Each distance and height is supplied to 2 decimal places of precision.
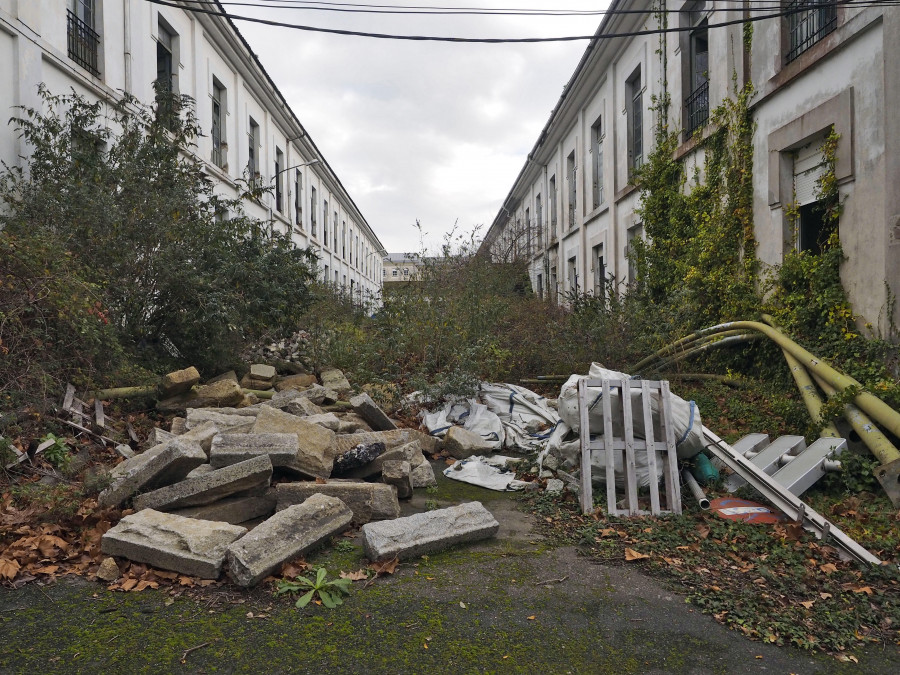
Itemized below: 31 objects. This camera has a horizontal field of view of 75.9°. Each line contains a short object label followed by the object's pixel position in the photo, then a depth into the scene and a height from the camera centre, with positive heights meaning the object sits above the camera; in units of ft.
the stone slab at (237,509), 12.73 -3.82
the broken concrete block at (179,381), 21.75 -1.55
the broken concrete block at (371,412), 20.56 -2.65
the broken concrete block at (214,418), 18.38 -2.55
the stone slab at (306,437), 15.16 -2.69
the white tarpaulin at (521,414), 21.68 -3.15
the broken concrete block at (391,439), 17.06 -3.13
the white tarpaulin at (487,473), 17.42 -4.31
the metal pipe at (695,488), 14.29 -3.95
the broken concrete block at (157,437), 16.81 -2.83
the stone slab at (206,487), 12.64 -3.25
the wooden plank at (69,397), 17.87 -1.73
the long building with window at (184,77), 25.84 +18.14
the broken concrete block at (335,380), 27.40 -2.02
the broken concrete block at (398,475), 15.31 -3.62
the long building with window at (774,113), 19.89 +10.42
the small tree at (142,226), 21.29 +4.49
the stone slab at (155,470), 12.95 -2.97
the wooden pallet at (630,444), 14.37 -2.76
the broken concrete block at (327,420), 18.61 -2.64
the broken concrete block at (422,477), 16.96 -4.08
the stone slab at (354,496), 13.41 -3.67
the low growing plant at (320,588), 9.78 -4.33
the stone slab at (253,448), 13.97 -2.66
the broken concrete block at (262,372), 27.66 -1.57
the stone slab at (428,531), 11.38 -4.03
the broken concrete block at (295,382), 27.89 -2.06
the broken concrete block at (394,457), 16.14 -3.49
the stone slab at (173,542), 10.43 -3.77
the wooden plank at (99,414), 18.24 -2.38
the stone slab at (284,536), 10.07 -3.77
